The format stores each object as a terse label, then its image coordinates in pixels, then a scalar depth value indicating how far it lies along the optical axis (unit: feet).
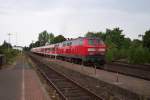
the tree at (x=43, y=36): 626.56
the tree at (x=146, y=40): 148.77
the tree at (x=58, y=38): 395.44
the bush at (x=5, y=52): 148.25
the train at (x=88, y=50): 95.71
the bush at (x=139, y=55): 116.98
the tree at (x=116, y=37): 245.65
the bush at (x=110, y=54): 142.31
